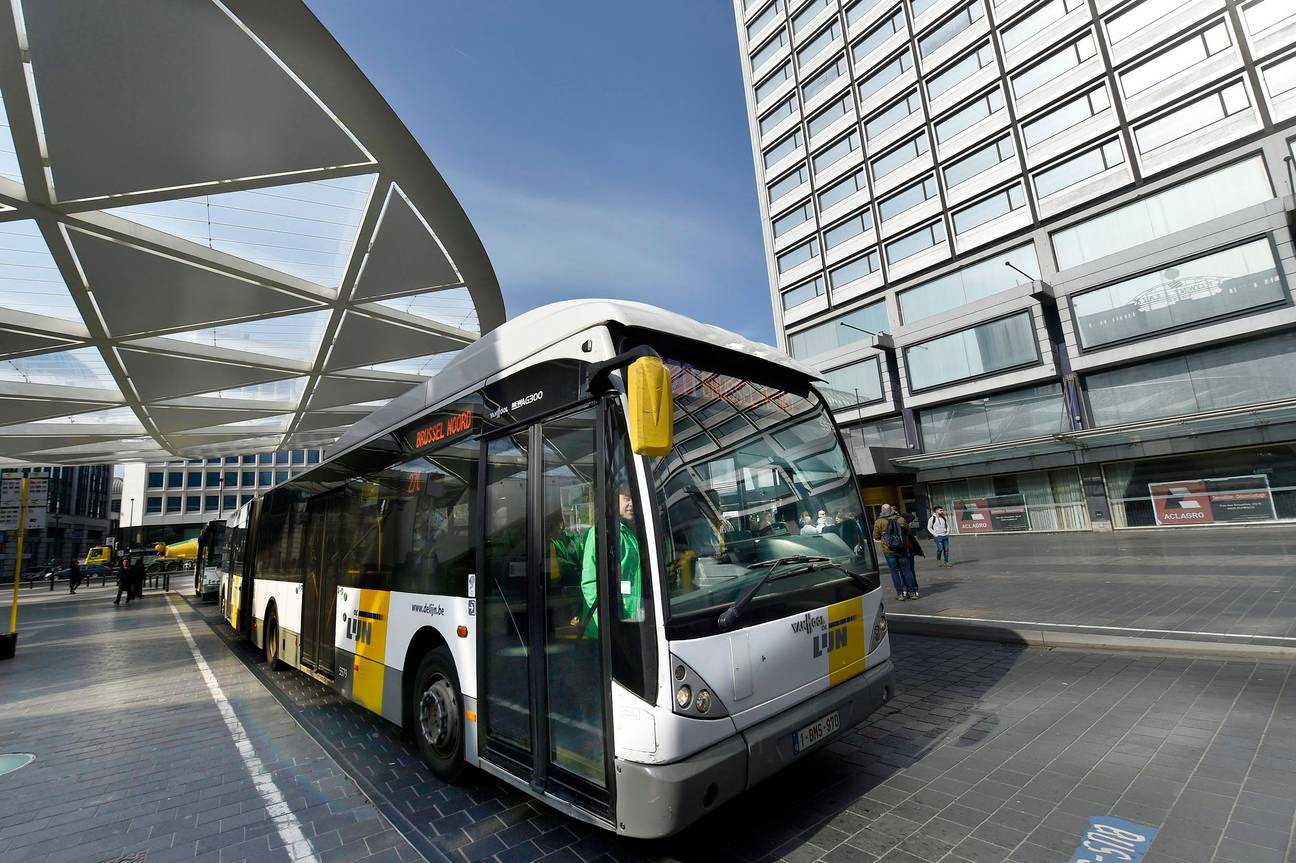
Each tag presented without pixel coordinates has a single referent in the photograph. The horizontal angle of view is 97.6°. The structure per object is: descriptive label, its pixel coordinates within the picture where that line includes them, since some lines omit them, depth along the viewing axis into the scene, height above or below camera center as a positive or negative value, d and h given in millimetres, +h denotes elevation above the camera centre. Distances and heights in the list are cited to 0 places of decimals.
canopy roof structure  6949 +5973
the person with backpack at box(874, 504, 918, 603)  10250 -807
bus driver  2961 -270
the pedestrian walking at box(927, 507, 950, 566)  16141 -1107
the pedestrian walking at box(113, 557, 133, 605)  22375 -485
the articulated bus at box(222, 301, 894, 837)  2854 -329
